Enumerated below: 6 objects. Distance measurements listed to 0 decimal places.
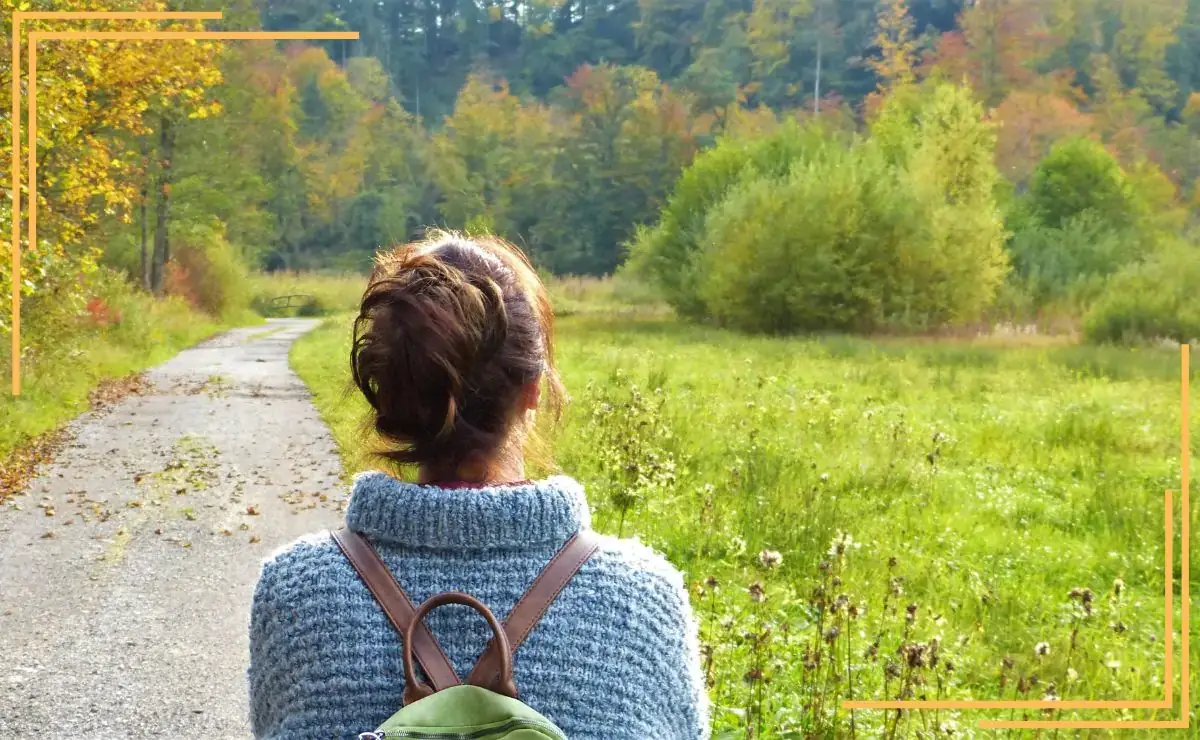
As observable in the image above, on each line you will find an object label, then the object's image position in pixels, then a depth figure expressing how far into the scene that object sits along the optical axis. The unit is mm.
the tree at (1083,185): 41969
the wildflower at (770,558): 3725
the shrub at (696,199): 42875
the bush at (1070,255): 36812
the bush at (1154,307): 22266
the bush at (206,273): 33656
